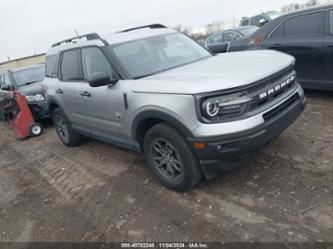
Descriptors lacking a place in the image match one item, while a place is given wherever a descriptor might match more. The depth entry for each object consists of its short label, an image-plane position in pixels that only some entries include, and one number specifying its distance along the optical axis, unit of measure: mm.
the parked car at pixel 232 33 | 11195
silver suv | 3072
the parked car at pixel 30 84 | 8047
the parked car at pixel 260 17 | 14022
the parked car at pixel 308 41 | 5434
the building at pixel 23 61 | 41469
